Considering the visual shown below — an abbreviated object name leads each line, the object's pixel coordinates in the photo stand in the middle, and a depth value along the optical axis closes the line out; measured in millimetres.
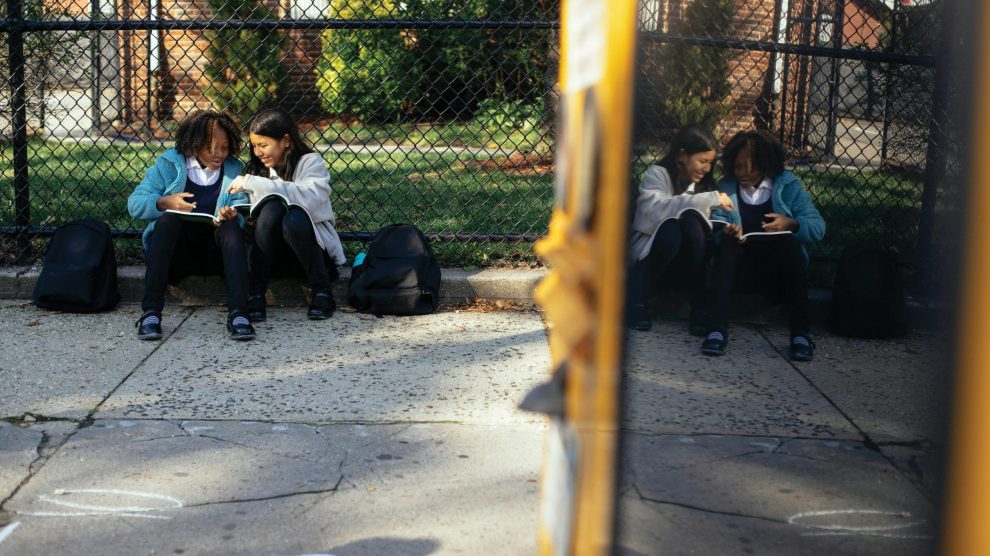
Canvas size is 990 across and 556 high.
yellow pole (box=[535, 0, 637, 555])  1087
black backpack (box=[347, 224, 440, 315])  5172
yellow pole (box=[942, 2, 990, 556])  1054
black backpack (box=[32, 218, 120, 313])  5078
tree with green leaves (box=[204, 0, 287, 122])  11258
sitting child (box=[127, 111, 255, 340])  5004
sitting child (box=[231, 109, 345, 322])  5117
